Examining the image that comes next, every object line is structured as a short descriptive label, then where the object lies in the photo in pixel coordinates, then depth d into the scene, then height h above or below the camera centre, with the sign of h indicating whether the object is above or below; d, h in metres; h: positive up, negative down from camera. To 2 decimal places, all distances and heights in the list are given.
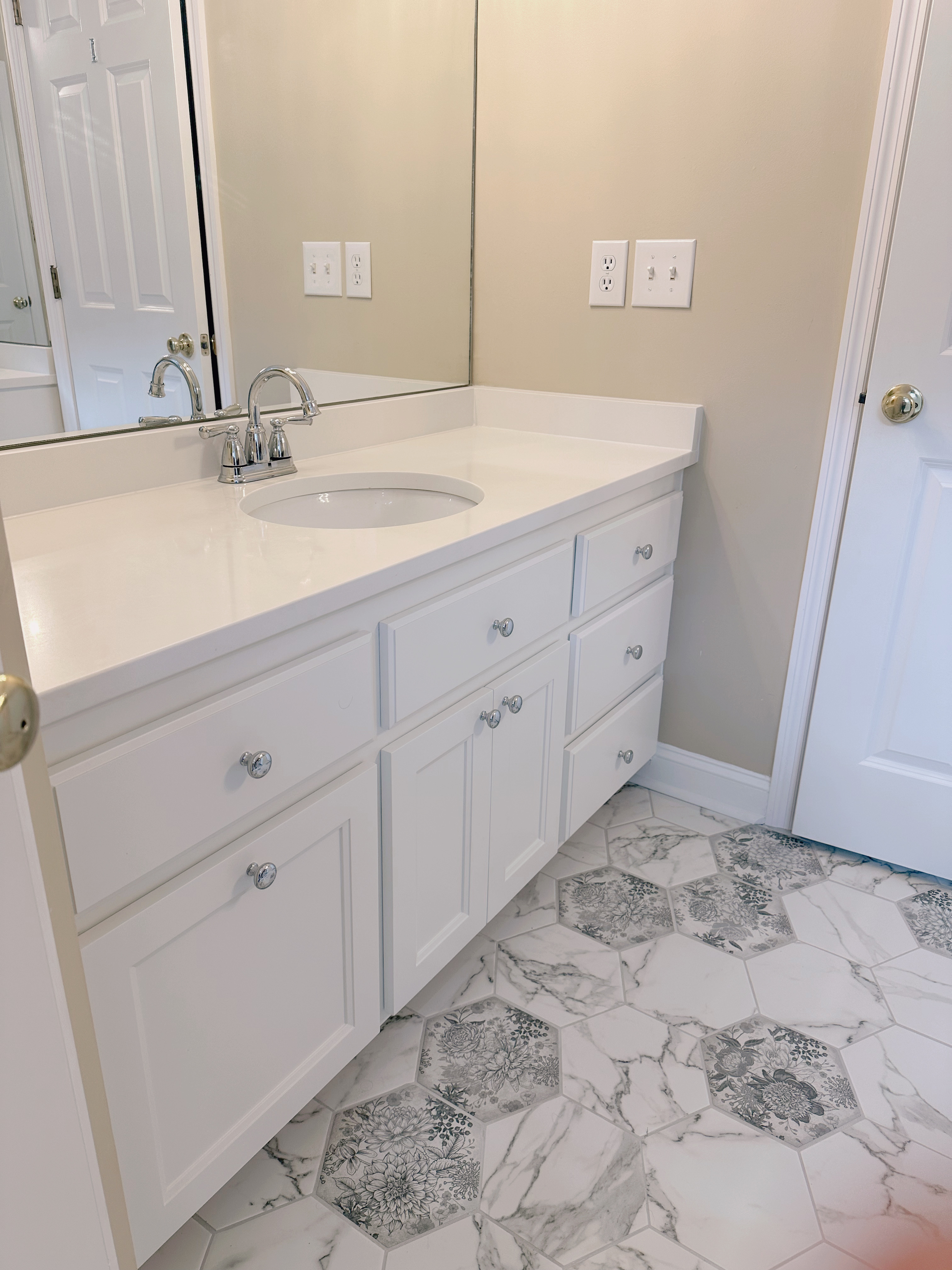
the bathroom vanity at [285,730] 0.80 -0.48
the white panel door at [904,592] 1.47 -0.53
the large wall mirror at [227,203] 1.13 +0.11
